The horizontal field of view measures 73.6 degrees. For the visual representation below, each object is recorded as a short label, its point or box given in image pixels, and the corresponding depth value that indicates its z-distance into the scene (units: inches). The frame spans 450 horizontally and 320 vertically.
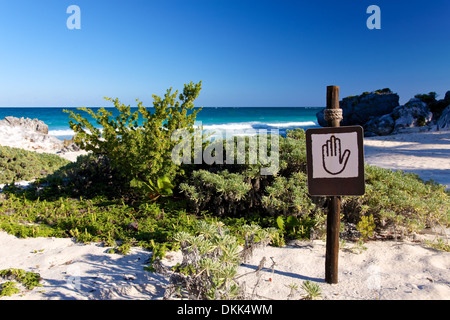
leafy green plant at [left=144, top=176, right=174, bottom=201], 206.7
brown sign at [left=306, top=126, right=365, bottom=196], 103.7
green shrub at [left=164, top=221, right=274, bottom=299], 84.4
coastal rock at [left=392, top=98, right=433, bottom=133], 874.6
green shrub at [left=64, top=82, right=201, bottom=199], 205.3
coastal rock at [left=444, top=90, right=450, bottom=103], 1004.6
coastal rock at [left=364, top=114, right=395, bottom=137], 876.6
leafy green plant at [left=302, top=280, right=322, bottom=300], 88.7
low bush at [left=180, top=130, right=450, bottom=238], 159.9
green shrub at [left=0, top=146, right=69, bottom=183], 304.0
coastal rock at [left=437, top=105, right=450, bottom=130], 761.4
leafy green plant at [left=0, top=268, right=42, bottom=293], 114.1
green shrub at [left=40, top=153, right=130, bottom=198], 233.1
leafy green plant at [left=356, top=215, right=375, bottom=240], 149.3
